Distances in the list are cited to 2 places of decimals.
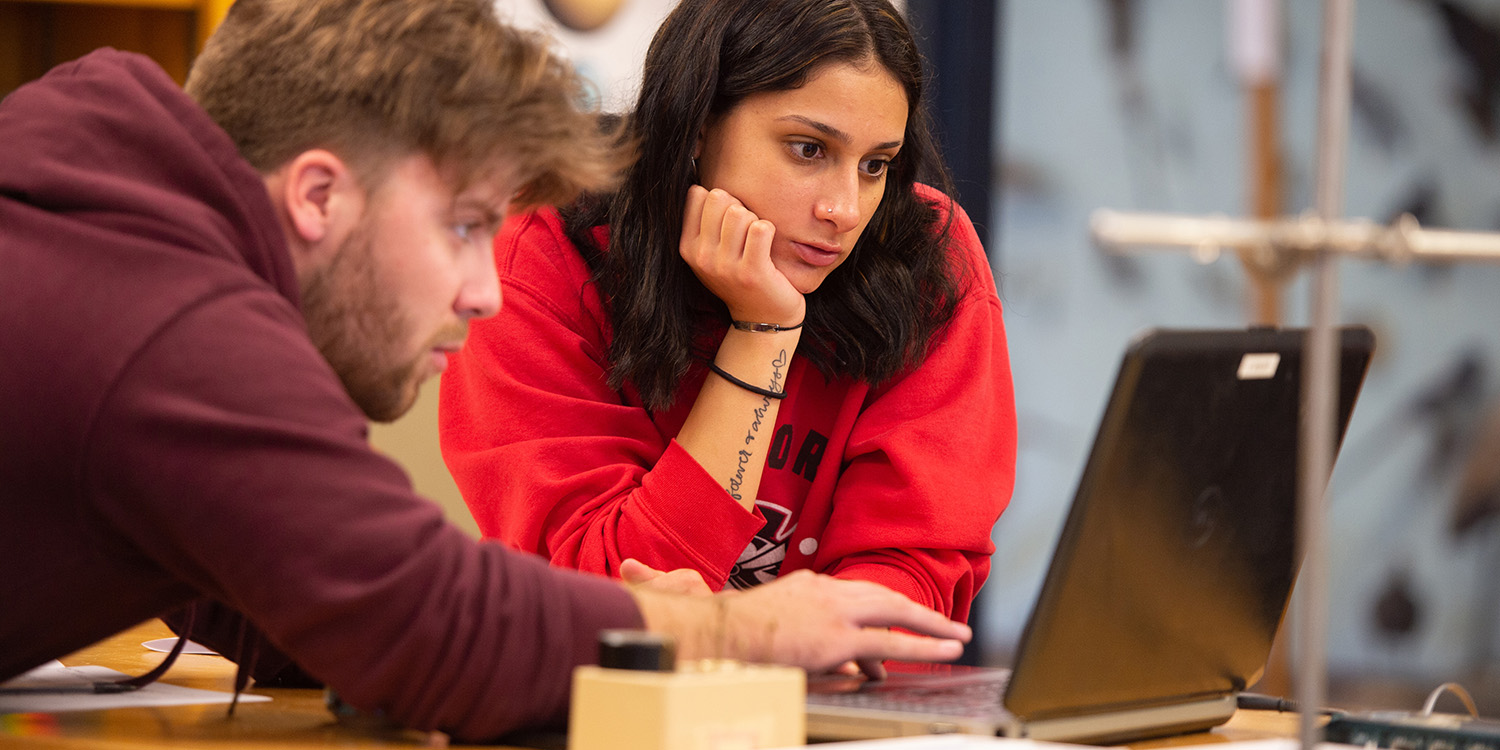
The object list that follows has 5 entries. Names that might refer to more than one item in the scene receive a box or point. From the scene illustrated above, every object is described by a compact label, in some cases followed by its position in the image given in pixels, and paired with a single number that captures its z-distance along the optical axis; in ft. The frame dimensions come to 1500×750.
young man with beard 8.74
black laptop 8.90
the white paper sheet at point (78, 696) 9.24
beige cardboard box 8.48
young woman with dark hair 10.82
